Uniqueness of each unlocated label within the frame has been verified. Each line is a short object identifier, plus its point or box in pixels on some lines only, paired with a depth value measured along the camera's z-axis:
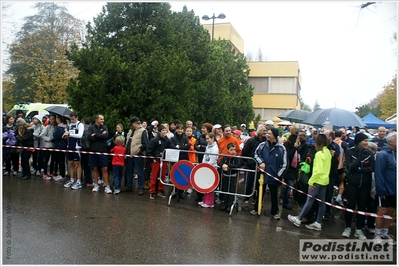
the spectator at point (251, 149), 7.57
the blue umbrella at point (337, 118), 8.14
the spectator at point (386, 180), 5.40
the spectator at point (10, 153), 9.73
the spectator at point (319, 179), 6.00
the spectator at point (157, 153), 8.10
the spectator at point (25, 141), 9.52
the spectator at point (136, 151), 8.35
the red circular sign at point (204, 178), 7.01
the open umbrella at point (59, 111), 10.07
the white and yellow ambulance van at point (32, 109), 21.62
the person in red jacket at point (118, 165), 8.28
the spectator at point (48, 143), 9.63
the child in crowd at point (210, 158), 7.45
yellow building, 39.84
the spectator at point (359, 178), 5.75
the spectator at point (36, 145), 10.03
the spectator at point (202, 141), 8.44
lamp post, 17.55
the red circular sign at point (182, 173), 7.30
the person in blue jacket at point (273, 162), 6.70
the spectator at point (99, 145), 8.28
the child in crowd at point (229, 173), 7.12
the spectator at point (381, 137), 8.68
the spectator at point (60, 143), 9.21
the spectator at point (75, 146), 8.63
